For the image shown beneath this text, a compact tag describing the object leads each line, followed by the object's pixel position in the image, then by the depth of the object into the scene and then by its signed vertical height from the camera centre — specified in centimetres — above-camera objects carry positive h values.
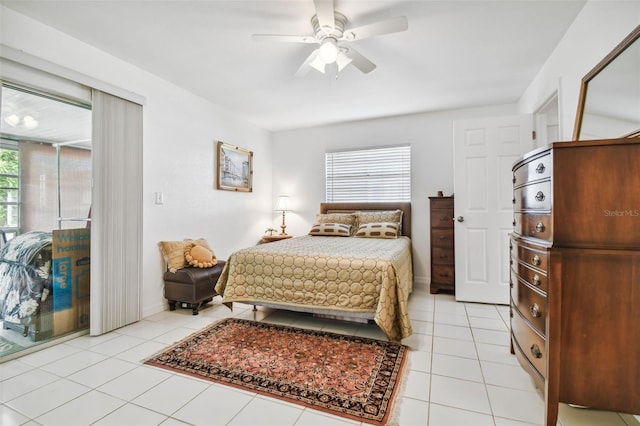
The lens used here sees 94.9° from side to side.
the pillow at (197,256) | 310 -47
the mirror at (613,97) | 147 +66
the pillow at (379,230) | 379 -24
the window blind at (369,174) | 436 +58
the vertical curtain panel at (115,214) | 248 -1
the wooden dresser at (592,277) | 118 -27
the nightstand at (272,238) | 457 -40
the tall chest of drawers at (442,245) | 362 -42
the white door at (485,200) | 321 +13
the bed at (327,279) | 221 -56
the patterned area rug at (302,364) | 159 -101
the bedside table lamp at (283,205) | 492 +12
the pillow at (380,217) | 408 -7
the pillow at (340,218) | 424 -9
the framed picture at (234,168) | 392 +62
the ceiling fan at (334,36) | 183 +119
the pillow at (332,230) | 401 -25
